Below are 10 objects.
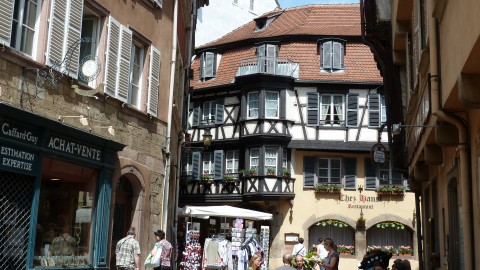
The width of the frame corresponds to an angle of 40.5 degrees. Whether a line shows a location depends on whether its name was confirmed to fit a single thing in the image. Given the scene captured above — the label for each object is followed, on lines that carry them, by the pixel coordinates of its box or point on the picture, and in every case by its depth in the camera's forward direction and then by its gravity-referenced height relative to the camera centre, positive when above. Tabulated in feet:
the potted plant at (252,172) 98.94 +13.35
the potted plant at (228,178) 102.63 +12.81
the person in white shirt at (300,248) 58.88 +1.33
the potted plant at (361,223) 96.99 +6.10
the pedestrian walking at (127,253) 39.19 +0.25
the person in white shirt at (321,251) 61.31 +1.16
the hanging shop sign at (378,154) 57.00 +9.62
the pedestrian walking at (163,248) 43.97 +0.70
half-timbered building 98.37 +17.30
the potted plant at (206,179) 105.91 +12.91
